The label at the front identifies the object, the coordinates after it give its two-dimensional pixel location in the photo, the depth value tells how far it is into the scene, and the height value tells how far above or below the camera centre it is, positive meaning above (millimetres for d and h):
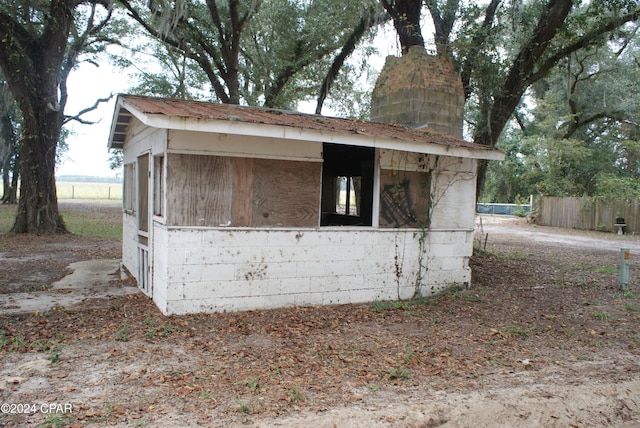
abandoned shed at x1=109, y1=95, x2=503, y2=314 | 6270 -328
